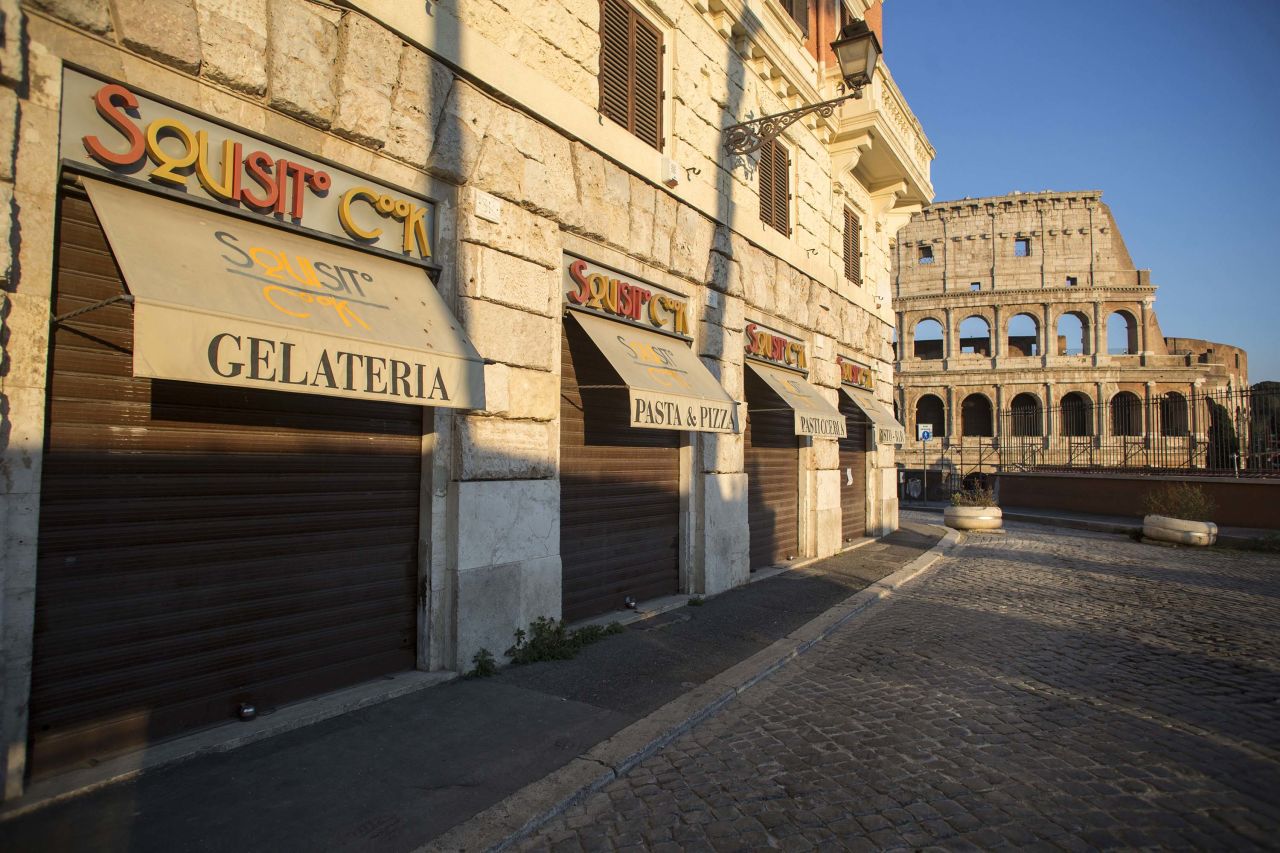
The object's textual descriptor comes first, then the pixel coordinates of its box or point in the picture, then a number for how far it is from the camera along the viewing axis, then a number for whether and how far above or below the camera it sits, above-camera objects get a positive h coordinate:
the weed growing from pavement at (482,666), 5.28 -1.63
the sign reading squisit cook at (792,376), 9.98 +1.20
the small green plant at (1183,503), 15.08 -1.05
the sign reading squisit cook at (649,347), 6.64 +1.13
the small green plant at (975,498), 18.05 -1.12
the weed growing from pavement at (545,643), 5.65 -1.61
